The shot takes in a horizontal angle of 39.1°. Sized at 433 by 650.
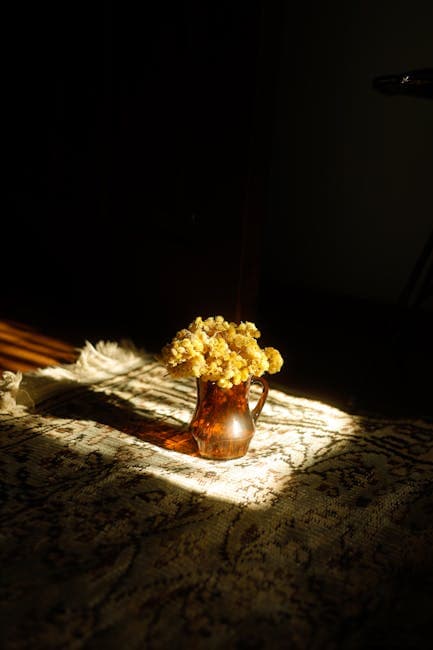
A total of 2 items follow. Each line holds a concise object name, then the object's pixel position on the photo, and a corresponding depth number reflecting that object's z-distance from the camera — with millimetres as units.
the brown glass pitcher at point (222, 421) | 1434
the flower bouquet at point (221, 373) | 1355
